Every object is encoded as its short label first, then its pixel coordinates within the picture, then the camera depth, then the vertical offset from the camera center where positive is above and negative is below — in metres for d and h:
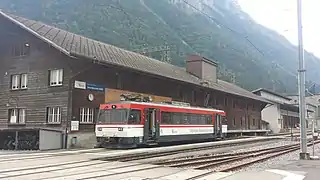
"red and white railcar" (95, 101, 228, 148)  22.80 -0.24
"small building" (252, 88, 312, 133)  67.75 +1.26
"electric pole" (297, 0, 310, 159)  17.95 +1.16
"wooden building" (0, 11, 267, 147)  25.83 +2.99
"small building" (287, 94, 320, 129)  85.62 +4.69
